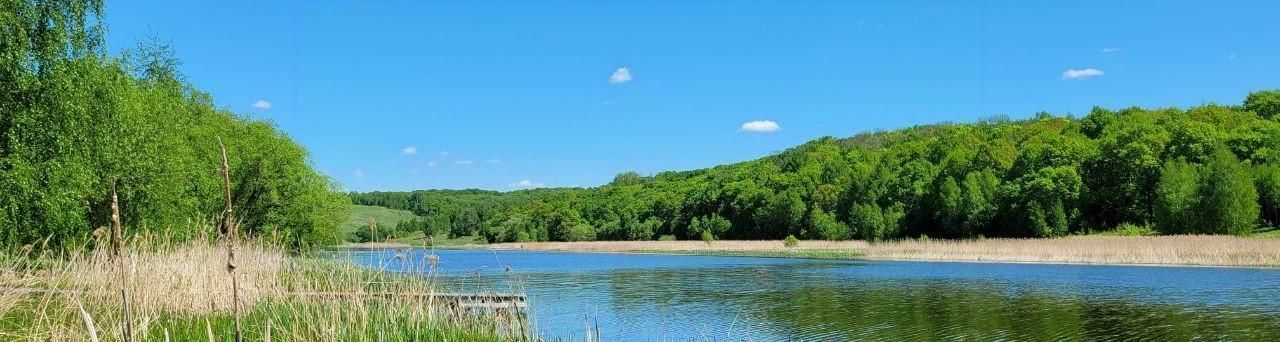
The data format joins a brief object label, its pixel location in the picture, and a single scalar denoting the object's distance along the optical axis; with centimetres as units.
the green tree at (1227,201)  4991
